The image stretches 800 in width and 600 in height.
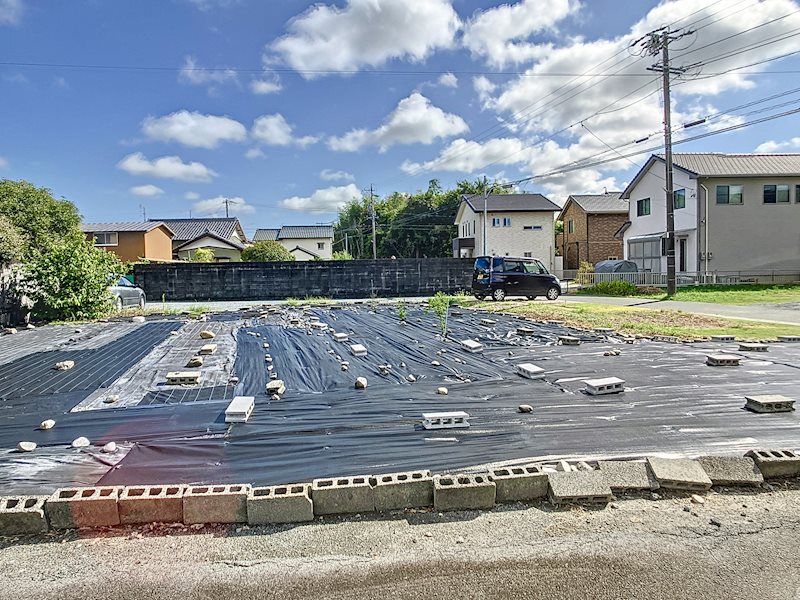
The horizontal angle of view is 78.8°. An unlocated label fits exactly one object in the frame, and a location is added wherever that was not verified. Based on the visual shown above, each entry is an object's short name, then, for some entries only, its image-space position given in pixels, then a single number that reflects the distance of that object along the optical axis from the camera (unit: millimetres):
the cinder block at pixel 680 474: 2717
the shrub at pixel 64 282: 10613
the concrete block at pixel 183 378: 5051
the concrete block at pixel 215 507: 2459
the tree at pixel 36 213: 19484
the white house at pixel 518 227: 31297
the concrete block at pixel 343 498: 2525
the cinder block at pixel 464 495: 2568
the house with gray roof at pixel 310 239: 42406
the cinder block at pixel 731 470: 2783
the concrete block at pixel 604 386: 4520
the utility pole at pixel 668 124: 17000
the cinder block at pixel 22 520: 2369
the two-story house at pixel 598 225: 30953
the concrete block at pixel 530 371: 5125
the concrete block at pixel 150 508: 2443
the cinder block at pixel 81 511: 2400
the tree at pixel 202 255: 28750
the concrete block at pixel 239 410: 3822
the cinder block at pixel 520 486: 2645
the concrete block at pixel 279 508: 2455
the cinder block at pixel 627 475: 2729
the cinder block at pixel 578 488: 2604
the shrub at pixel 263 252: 28256
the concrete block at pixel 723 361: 5541
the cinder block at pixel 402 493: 2576
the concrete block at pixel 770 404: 3957
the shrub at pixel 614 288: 19297
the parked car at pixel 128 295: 13827
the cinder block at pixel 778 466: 2877
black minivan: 15727
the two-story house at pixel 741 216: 21000
